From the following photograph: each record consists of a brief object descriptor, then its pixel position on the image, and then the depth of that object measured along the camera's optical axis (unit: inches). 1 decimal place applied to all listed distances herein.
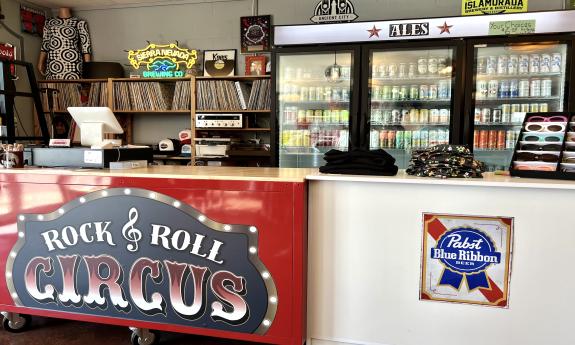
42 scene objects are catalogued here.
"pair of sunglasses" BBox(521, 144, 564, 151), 76.7
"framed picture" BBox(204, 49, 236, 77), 176.2
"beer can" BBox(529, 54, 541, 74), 133.4
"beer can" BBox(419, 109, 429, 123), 143.4
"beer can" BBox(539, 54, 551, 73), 132.3
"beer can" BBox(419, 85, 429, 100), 142.8
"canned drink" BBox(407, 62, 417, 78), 144.3
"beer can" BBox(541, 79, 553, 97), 133.9
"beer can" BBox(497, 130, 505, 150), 139.1
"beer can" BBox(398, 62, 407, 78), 145.3
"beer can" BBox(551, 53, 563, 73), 130.8
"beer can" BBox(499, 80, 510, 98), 136.7
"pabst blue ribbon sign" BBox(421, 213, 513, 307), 74.7
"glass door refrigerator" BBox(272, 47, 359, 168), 147.0
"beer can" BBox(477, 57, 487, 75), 137.4
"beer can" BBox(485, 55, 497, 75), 137.5
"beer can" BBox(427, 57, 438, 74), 139.7
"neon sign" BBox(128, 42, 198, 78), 174.9
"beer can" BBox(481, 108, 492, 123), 137.5
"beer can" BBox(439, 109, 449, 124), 139.9
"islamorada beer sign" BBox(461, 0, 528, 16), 132.4
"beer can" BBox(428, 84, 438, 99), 141.3
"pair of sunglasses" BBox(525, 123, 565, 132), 78.0
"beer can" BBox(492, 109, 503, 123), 137.9
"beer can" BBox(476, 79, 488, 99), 137.9
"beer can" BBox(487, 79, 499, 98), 137.1
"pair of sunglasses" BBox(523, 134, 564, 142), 77.3
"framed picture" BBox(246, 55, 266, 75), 171.3
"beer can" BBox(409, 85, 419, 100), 144.2
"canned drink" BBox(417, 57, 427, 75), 141.6
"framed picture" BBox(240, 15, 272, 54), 176.4
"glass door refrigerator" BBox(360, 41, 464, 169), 139.4
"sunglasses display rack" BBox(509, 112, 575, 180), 75.0
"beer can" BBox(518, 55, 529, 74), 135.1
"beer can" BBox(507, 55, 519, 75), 136.1
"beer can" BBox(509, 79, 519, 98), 136.3
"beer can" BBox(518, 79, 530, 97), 135.7
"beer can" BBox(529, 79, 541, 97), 134.6
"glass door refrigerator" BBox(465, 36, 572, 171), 131.7
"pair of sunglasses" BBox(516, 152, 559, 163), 76.4
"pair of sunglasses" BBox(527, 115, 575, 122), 78.7
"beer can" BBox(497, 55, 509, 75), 136.6
